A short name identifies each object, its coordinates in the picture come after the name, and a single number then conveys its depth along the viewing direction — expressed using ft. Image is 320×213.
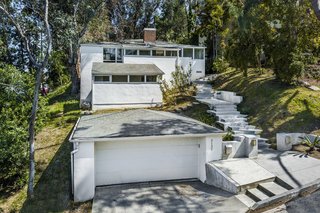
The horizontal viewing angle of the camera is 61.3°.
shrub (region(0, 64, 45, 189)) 40.11
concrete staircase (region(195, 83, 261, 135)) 50.78
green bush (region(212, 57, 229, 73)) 92.68
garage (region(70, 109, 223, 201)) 33.37
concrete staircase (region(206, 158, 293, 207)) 30.76
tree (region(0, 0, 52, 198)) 37.63
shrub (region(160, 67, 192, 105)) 73.20
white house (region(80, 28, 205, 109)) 66.90
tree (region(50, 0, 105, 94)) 51.93
